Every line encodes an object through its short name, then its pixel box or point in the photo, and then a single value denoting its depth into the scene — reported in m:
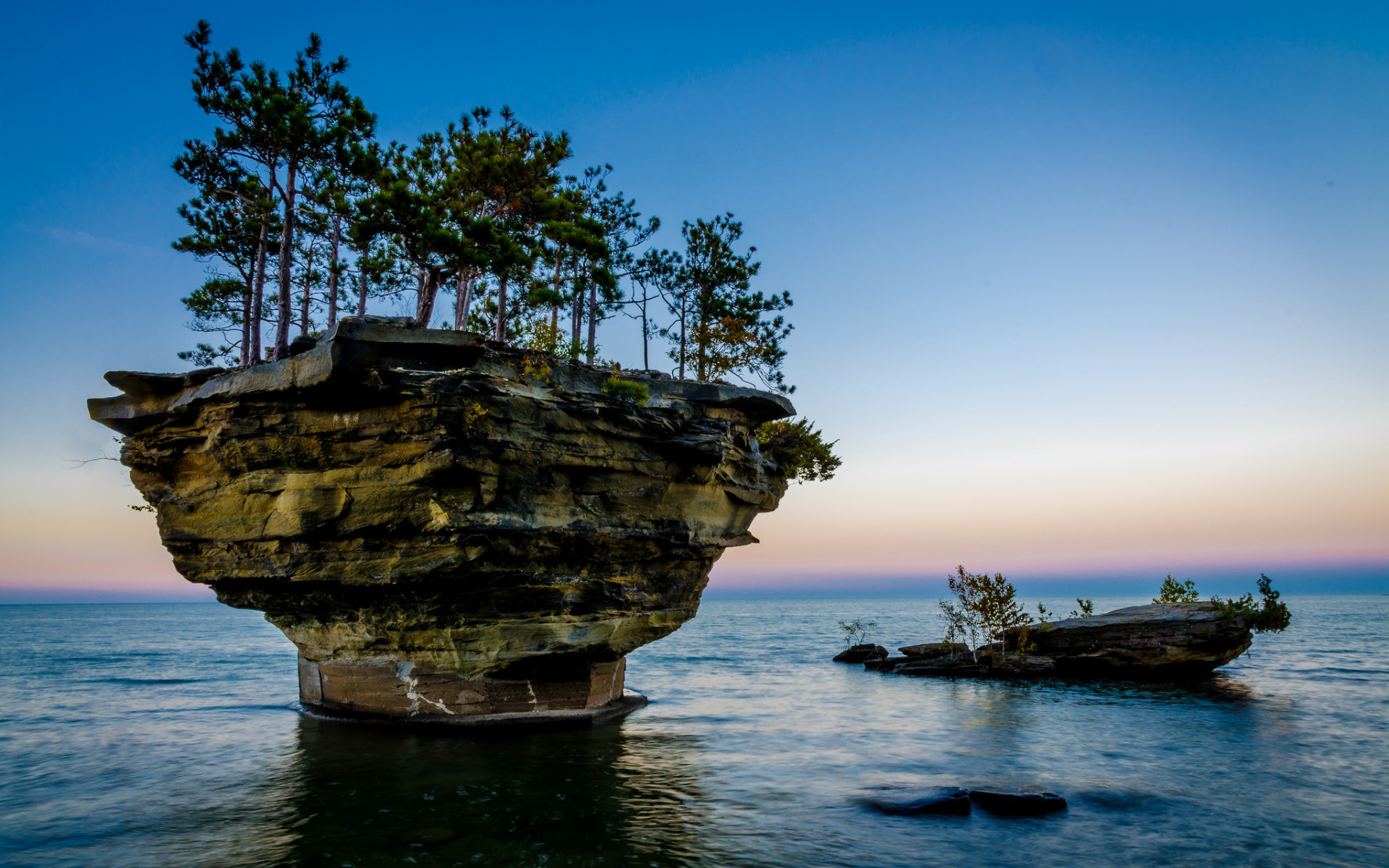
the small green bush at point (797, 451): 27.38
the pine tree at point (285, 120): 19.08
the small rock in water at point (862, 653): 47.44
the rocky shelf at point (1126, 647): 35.47
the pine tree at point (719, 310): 29.16
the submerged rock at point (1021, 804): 14.99
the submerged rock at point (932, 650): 43.22
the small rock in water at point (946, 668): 38.91
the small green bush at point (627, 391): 19.75
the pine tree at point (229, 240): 22.58
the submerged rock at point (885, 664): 43.06
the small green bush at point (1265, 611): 34.07
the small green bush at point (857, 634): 54.28
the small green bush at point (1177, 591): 42.72
